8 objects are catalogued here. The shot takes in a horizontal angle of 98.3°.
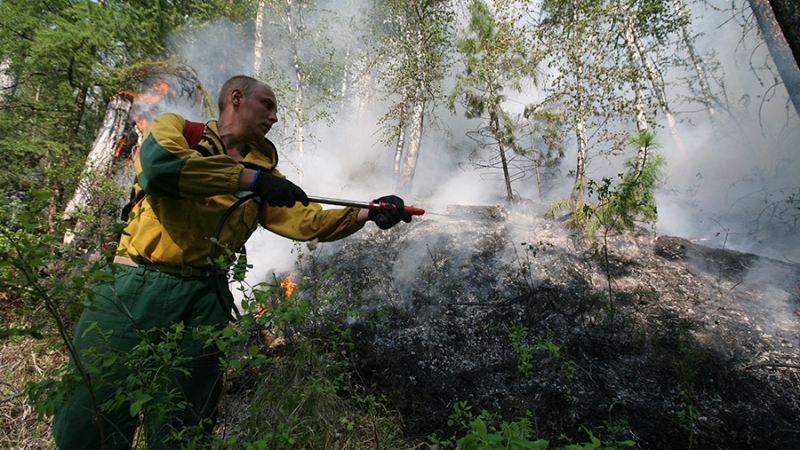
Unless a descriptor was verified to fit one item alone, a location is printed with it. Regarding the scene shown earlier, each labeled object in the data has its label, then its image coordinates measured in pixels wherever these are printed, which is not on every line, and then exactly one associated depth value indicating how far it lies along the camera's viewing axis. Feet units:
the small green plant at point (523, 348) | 5.77
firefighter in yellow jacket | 5.04
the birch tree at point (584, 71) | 25.02
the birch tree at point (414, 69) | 29.07
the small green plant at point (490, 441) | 3.08
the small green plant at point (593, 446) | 3.42
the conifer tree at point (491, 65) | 27.89
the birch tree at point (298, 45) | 39.78
